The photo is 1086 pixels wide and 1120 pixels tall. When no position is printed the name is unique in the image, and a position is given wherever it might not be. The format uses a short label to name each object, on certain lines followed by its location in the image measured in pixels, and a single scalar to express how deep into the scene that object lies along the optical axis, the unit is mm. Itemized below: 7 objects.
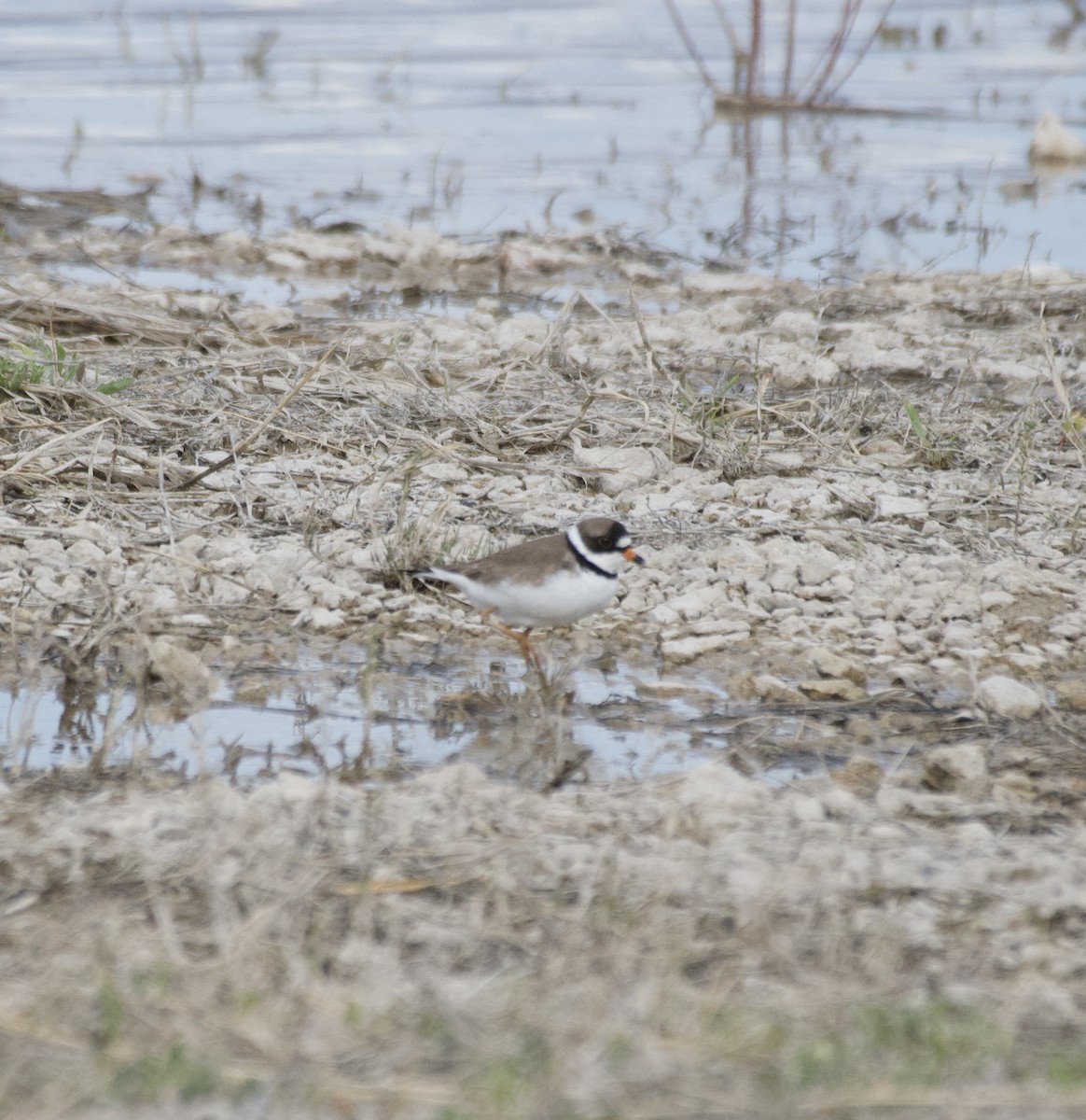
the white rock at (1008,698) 9437
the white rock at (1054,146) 27219
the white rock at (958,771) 8484
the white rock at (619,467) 12984
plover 9875
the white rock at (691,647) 10437
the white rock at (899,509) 12461
